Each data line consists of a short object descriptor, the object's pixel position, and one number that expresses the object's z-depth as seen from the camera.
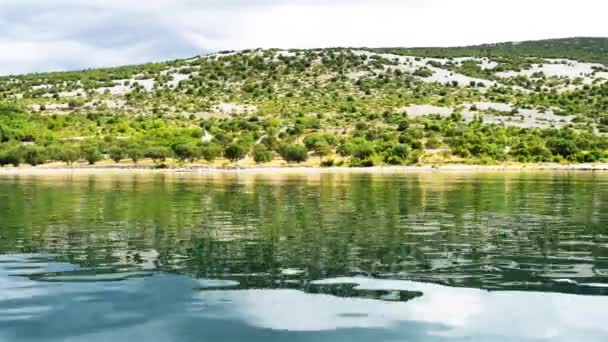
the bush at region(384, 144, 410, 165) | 96.50
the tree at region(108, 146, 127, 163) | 98.31
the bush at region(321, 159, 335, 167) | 94.82
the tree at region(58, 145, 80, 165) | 97.75
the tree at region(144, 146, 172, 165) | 98.19
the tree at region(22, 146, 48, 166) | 98.50
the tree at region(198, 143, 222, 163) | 97.94
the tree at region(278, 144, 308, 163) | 96.31
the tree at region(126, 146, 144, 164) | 98.50
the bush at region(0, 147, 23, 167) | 97.88
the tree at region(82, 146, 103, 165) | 97.55
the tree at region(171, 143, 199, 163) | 98.08
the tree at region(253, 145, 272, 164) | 96.50
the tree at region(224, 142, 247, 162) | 97.12
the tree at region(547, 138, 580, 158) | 102.19
